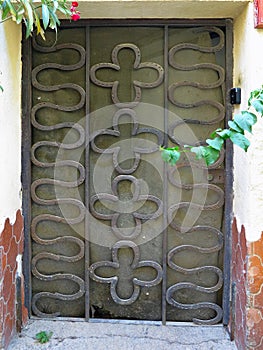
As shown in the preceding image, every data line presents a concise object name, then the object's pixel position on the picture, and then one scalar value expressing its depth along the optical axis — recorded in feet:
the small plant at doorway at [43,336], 6.95
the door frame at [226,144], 7.11
